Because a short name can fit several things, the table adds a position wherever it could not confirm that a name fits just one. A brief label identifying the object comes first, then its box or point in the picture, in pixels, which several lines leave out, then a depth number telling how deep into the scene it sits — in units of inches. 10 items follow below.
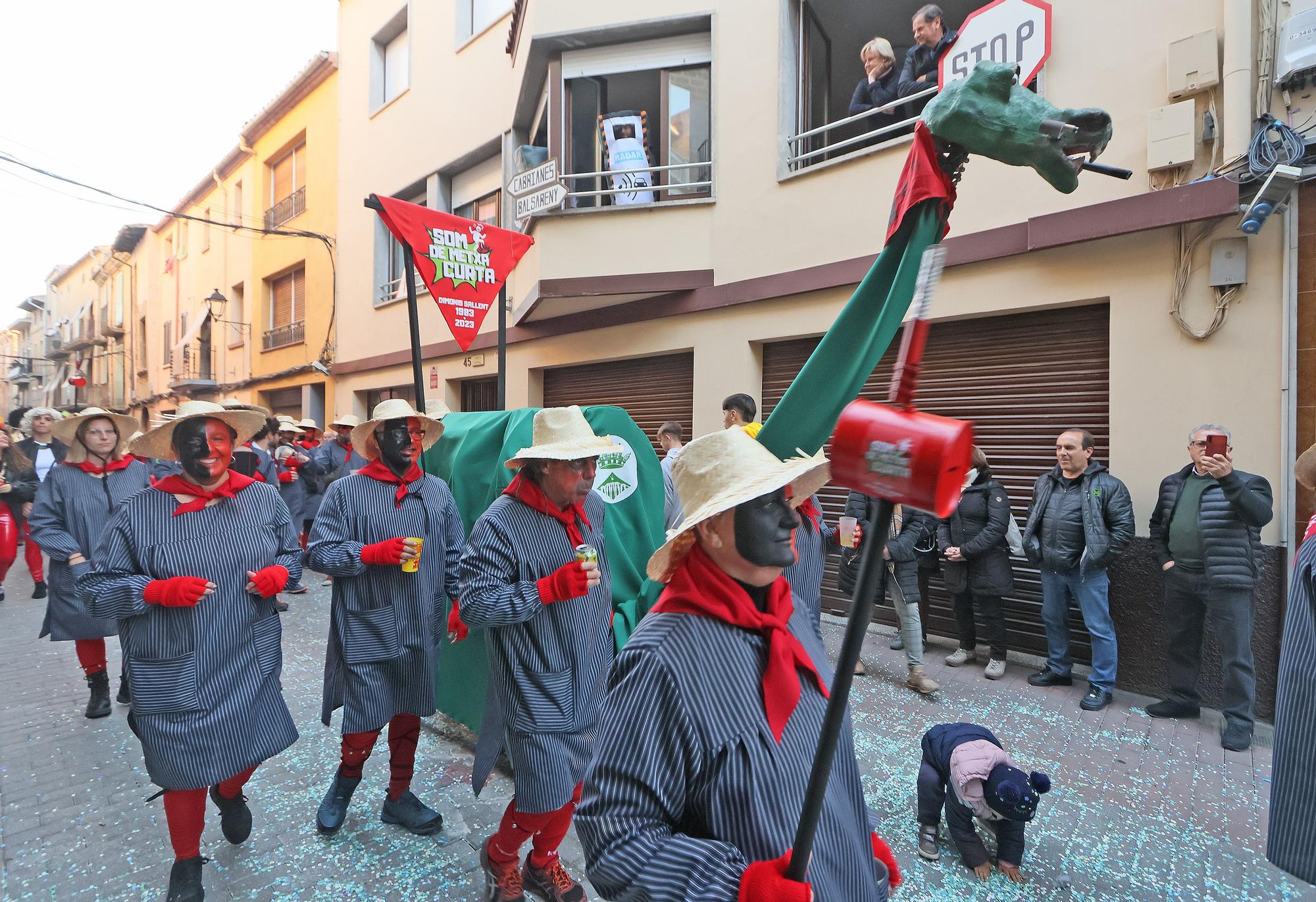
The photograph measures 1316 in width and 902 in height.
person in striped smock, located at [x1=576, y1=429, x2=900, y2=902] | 52.8
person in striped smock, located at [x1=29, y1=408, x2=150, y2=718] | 198.2
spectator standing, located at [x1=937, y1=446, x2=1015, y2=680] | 230.1
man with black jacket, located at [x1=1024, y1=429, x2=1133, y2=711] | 205.9
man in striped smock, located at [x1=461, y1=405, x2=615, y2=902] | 111.1
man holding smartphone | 181.8
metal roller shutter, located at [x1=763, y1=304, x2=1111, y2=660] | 233.3
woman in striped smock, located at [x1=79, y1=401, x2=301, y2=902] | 114.6
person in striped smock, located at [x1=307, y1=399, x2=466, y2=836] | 139.2
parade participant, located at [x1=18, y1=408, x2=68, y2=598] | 324.5
